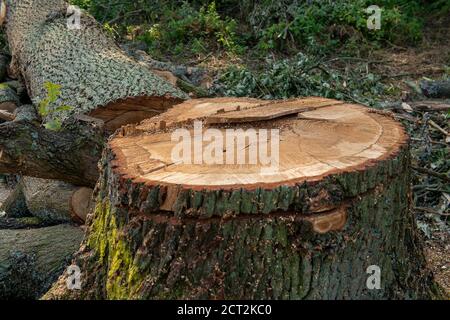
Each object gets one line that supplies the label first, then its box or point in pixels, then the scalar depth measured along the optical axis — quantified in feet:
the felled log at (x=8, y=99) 19.81
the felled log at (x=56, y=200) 14.15
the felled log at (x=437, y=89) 22.16
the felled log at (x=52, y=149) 12.78
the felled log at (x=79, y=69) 15.31
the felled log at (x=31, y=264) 12.49
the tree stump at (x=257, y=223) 7.84
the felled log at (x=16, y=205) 15.51
